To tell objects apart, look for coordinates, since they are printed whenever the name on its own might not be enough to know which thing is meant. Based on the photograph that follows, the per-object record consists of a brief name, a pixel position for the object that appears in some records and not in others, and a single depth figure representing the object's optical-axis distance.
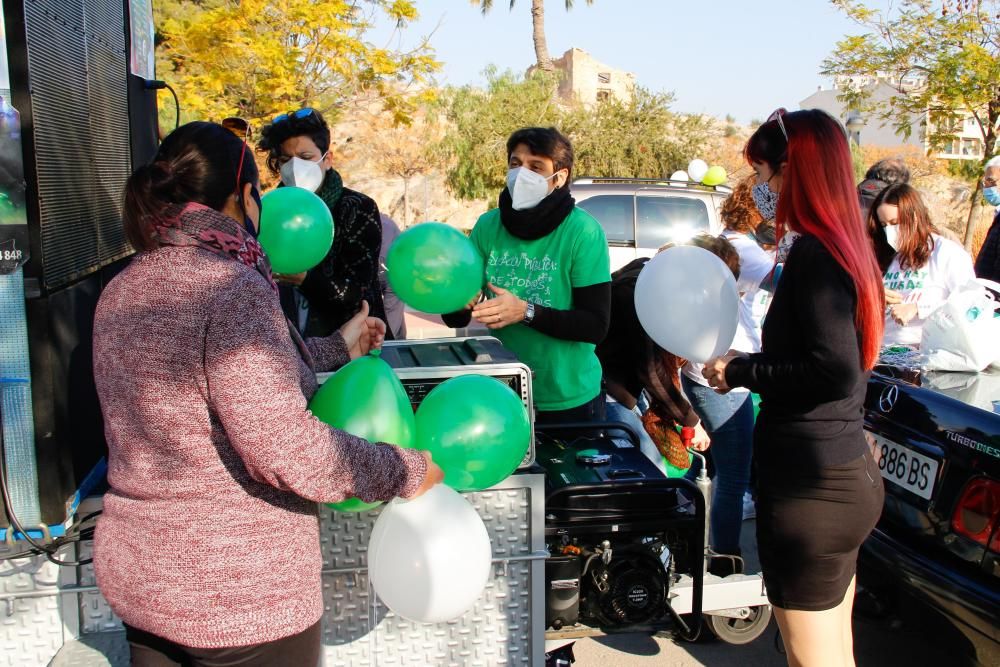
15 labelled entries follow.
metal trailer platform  2.25
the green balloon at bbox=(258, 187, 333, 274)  2.81
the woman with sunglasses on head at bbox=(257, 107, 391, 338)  3.28
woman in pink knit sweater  1.59
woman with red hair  2.17
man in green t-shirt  3.18
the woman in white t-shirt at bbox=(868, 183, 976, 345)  4.36
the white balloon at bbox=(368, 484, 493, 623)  1.91
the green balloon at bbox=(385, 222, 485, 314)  2.83
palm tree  26.61
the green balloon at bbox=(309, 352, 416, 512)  1.86
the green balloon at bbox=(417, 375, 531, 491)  2.08
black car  2.78
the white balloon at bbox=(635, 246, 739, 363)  2.57
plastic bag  3.48
